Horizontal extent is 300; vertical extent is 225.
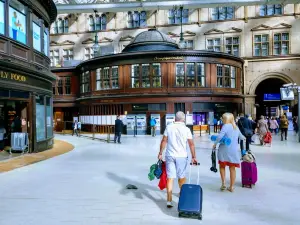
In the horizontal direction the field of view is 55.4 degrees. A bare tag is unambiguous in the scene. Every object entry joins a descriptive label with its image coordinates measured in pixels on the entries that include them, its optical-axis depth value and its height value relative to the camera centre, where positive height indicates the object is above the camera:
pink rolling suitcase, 7.06 -1.57
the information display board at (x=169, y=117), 23.85 -0.41
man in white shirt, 5.62 -0.79
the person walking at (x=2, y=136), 13.66 -1.08
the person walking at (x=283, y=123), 18.31 -0.79
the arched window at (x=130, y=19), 37.72 +12.34
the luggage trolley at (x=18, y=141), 12.49 -1.21
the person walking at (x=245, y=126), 13.55 -0.70
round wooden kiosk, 24.86 +2.62
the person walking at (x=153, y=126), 22.92 -1.11
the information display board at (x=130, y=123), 23.91 -0.92
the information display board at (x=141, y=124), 24.00 -0.98
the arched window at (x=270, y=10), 32.78 +11.75
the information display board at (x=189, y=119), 24.00 -0.59
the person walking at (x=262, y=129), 15.64 -0.97
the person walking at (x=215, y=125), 24.81 -1.16
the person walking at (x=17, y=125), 13.30 -0.54
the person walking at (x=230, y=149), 6.56 -0.86
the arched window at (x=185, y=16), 35.75 +12.06
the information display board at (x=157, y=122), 24.00 -0.82
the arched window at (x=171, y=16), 36.22 +12.18
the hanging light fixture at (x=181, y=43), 31.62 +7.87
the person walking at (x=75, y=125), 24.62 -1.06
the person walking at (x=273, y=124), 20.69 -0.92
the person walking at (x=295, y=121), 25.74 -0.94
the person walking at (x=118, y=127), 17.59 -0.89
